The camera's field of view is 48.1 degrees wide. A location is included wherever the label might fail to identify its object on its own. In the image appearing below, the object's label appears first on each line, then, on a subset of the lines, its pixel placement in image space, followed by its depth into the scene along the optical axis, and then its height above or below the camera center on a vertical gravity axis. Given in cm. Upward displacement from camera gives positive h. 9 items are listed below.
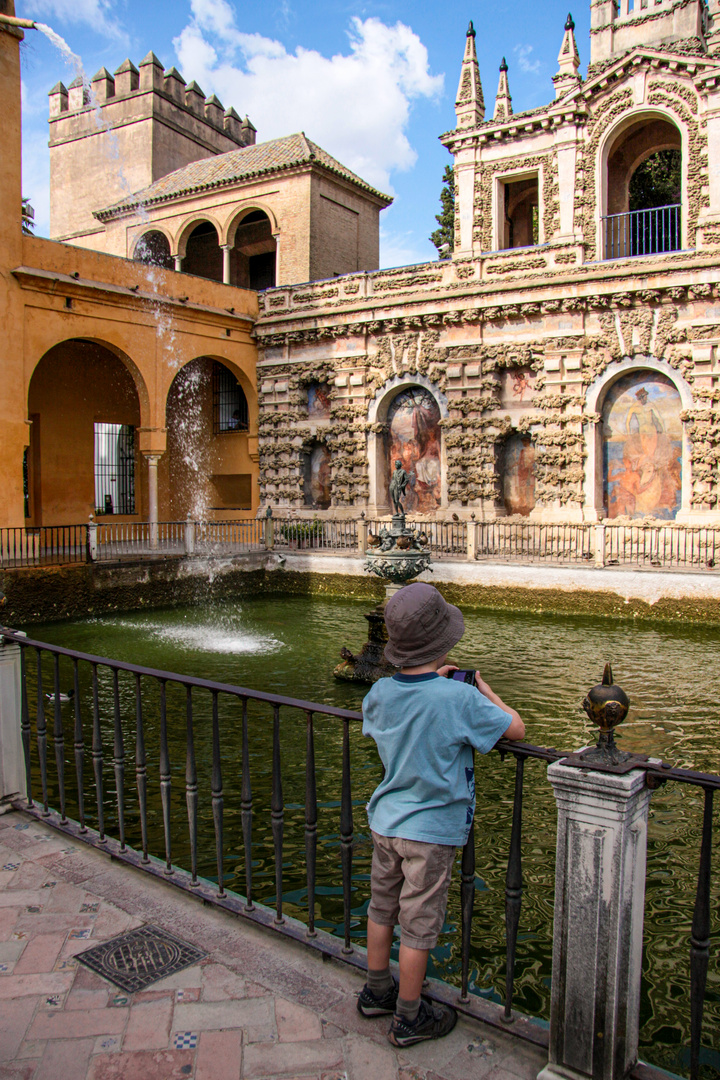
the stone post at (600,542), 1462 -80
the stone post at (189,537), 1742 -83
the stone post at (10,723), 451 -126
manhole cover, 301 -178
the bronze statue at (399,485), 1150 +19
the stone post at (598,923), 234 -126
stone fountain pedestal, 984 -92
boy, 262 -94
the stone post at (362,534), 1794 -80
